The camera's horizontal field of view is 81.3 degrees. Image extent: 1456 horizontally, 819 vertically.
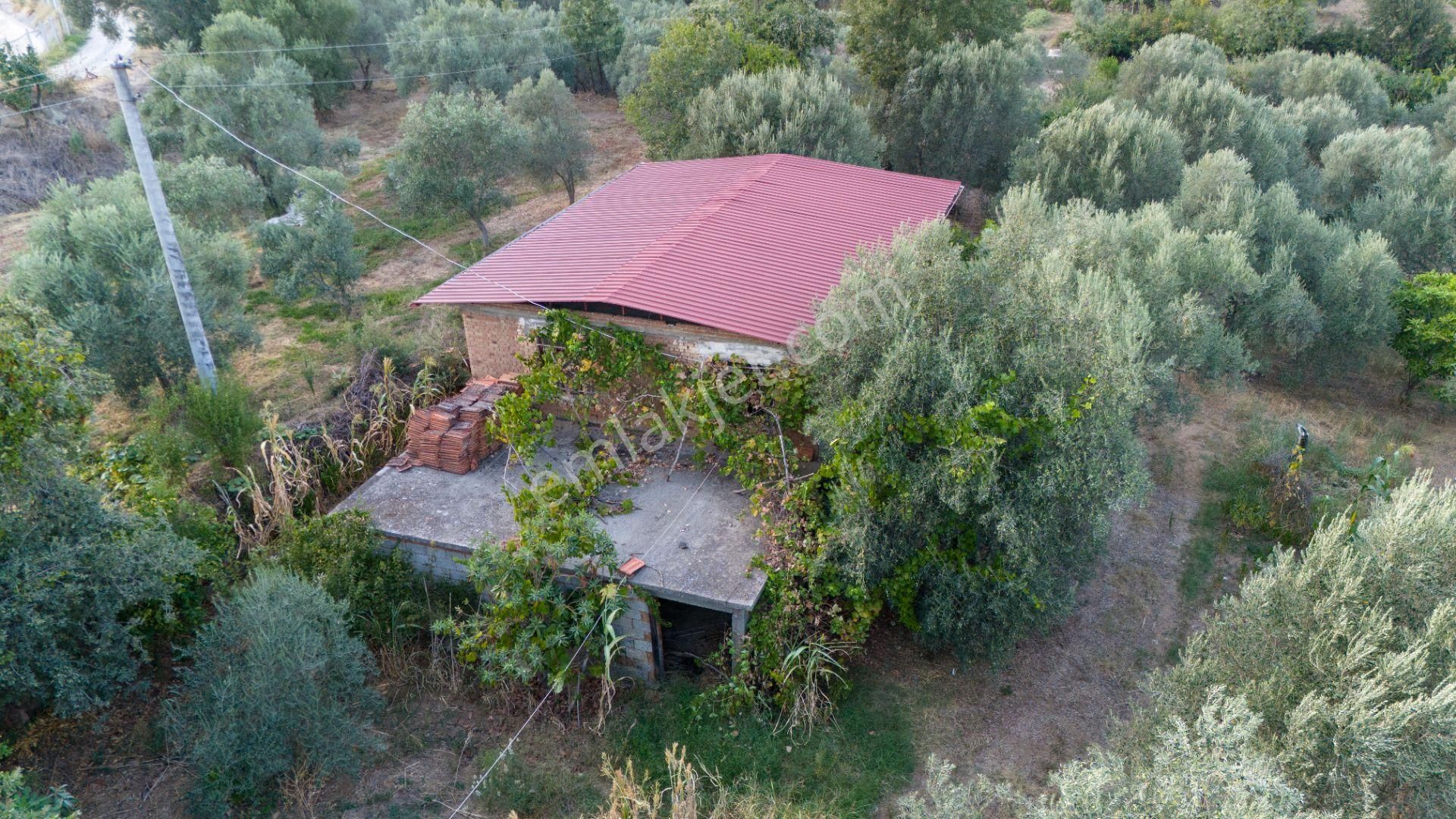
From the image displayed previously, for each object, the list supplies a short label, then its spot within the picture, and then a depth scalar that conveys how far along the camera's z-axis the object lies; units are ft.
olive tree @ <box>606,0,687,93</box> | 94.53
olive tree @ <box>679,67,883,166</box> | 61.62
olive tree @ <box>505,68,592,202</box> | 71.51
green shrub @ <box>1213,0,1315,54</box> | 109.19
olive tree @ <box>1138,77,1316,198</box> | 64.44
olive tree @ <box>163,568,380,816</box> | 24.11
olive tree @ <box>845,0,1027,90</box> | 74.43
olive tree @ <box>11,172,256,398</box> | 39.58
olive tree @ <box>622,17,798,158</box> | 70.49
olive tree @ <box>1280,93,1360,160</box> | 74.49
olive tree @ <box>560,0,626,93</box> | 104.06
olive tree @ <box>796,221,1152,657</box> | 26.78
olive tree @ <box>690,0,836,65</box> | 77.97
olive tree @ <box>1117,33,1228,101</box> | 83.66
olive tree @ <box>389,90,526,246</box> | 61.05
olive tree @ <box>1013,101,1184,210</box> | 59.72
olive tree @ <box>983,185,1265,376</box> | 40.57
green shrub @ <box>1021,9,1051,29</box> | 135.23
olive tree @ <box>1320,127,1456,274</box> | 55.57
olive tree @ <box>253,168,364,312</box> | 54.34
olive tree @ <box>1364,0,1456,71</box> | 109.60
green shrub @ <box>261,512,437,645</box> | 29.27
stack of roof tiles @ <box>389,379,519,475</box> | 33.81
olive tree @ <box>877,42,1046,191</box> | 68.85
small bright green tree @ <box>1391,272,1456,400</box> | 46.50
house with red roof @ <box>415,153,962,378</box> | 34.01
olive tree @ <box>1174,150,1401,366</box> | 47.60
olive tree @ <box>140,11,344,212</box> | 67.97
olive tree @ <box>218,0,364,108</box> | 96.32
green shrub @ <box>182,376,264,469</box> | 36.04
